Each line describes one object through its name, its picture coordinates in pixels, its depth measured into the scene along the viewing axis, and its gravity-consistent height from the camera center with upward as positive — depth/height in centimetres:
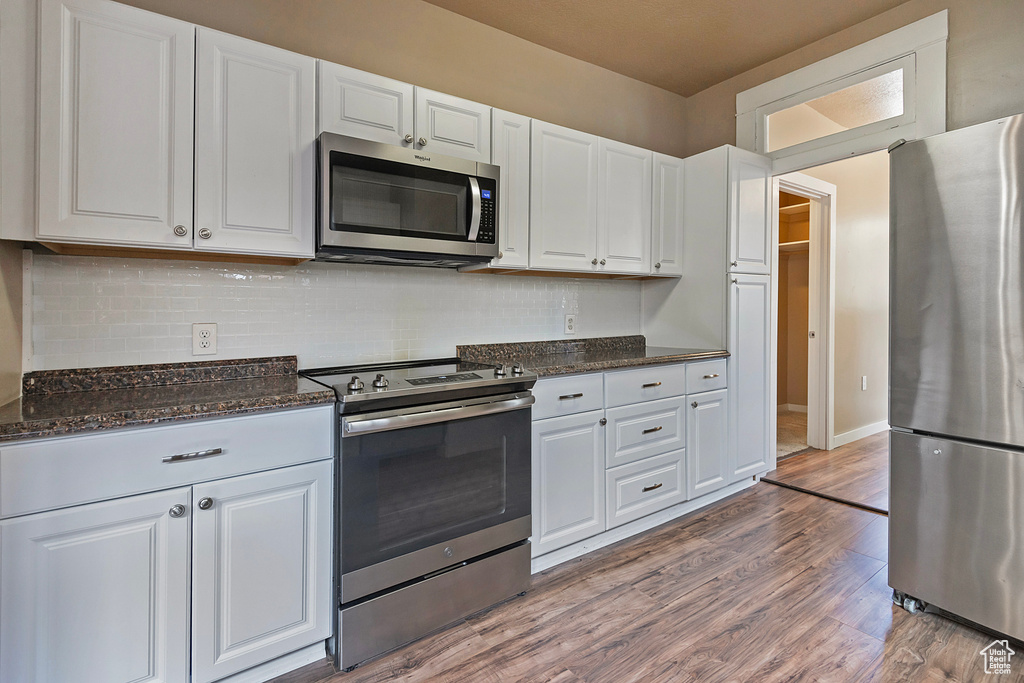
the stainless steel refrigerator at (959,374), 169 -11
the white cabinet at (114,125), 146 +66
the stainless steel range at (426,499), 164 -59
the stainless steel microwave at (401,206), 183 +53
